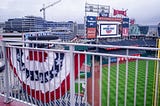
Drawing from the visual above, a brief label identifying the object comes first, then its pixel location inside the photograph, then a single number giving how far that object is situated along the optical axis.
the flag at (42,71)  2.71
